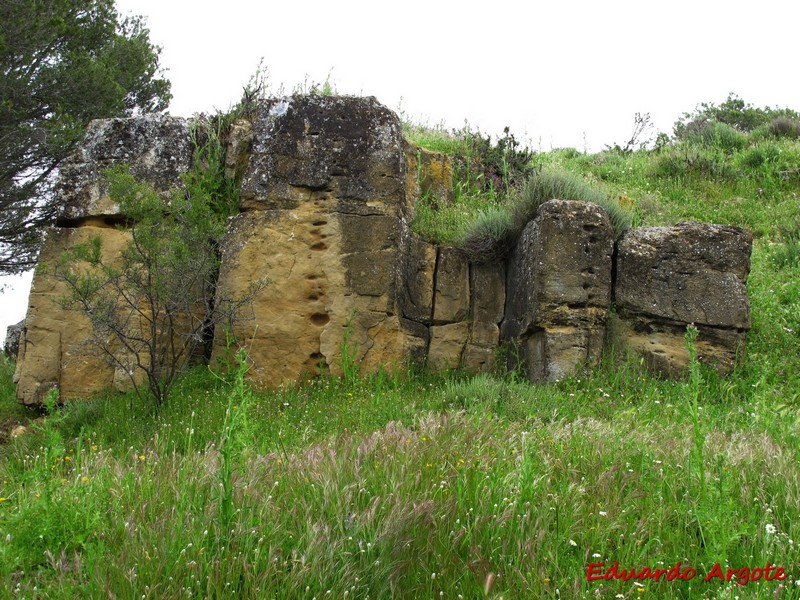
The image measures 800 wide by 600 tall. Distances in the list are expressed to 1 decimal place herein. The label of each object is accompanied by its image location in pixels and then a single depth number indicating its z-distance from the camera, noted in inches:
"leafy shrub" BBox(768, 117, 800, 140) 695.1
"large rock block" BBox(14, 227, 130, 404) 303.4
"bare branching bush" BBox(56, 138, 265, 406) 262.2
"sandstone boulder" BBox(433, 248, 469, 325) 314.3
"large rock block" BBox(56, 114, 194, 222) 319.9
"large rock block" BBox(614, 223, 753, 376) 291.4
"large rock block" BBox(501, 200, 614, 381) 279.6
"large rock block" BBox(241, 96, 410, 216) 303.4
